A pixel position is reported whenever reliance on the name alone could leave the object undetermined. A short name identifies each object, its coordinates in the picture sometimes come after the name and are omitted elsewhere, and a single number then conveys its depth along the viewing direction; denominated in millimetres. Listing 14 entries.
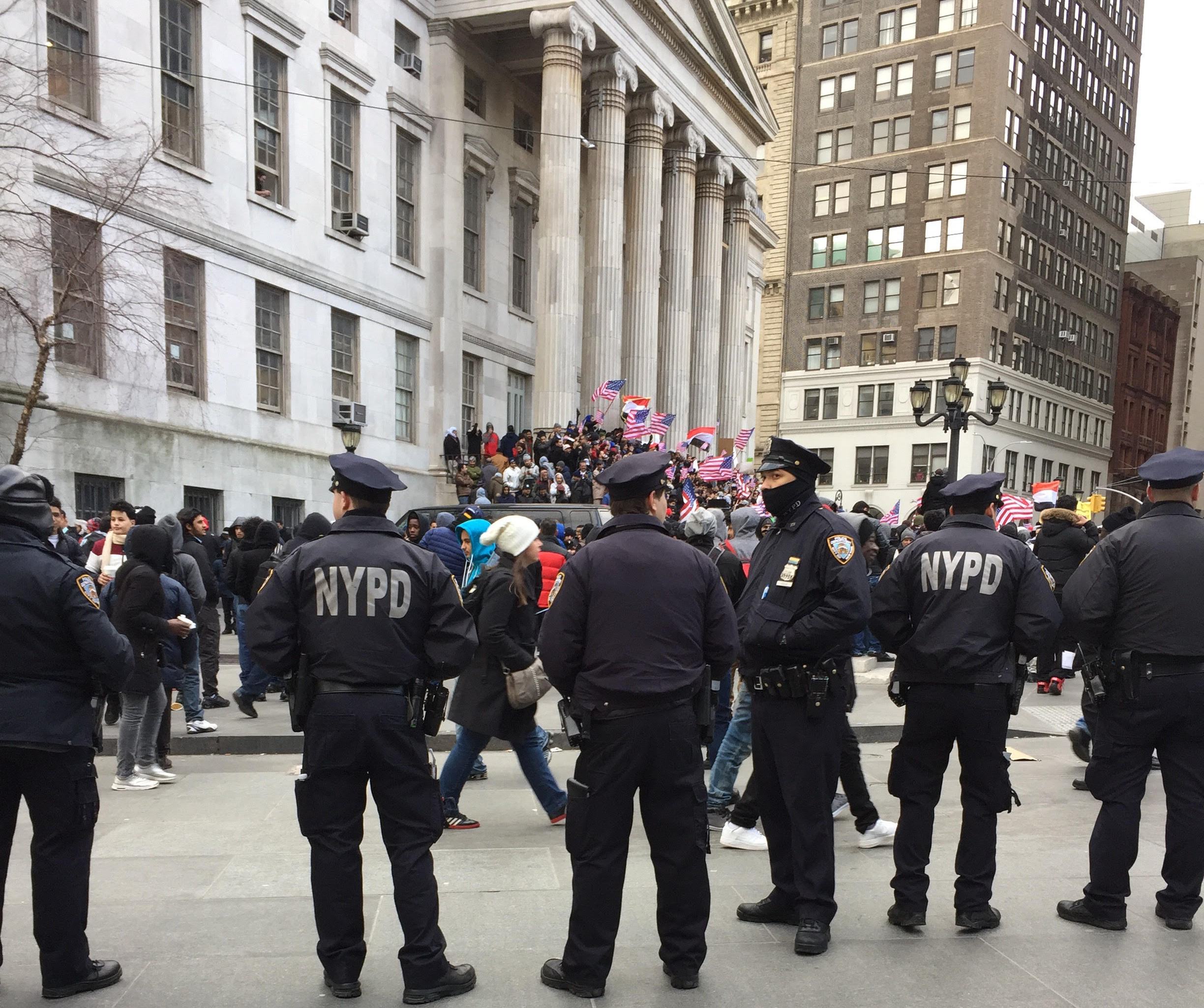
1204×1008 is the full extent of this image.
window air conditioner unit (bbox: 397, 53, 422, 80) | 26844
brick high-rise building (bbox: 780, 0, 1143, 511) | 56656
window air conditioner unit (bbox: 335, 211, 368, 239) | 24453
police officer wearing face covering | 4453
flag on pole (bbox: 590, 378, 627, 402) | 27203
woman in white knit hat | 5973
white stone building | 18141
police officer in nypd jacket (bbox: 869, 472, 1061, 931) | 4621
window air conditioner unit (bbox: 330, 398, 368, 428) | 21578
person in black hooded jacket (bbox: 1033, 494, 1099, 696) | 10203
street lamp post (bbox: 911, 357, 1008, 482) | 17766
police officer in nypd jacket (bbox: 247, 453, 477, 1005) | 3891
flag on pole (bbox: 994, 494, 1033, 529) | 15531
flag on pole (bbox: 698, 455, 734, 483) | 24109
